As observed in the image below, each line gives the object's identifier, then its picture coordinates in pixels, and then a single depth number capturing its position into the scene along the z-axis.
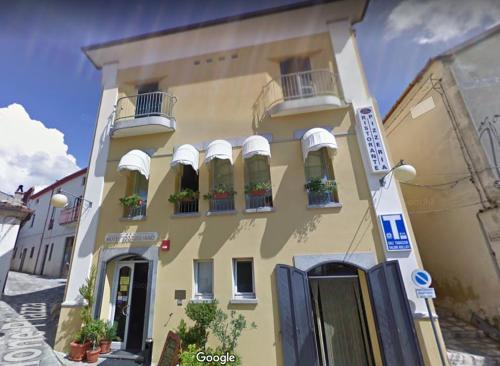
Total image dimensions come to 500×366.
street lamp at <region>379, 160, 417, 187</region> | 6.64
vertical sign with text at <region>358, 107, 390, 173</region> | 7.28
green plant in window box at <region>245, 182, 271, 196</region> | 7.49
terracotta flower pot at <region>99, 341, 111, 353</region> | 7.17
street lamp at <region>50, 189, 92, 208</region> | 7.82
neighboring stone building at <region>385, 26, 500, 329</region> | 7.58
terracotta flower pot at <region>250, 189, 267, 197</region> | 7.57
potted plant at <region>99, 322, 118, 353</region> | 7.19
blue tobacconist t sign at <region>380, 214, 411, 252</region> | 6.49
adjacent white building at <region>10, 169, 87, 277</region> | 19.41
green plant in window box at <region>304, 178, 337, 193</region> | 7.14
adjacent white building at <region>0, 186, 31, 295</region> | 11.62
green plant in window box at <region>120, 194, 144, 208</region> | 8.12
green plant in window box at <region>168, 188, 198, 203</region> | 7.87
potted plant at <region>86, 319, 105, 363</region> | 6.96
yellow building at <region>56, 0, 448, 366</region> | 6.46
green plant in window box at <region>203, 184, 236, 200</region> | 7.73
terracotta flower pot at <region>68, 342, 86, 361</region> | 6.85
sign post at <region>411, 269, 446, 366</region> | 5.39
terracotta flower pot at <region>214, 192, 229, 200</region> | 7.74
